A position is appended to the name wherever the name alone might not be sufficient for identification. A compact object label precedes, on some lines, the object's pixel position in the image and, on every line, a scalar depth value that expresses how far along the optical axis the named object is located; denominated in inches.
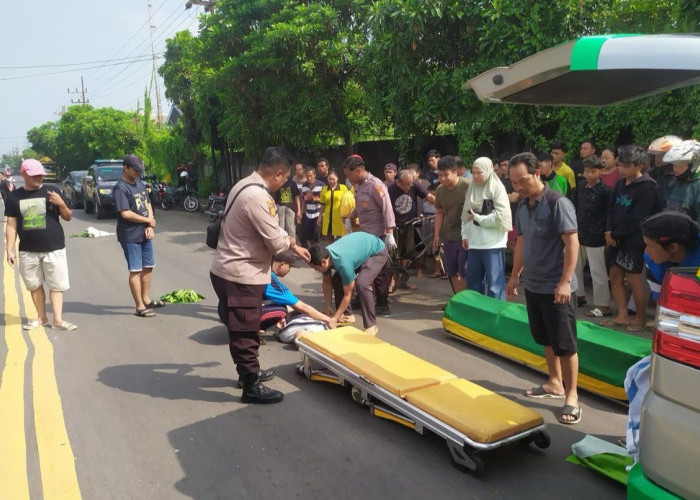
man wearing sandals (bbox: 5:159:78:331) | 247.6
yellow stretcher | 129.8
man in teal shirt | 215.8
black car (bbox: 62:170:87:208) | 920.7
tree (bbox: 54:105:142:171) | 1727.4
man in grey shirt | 153.1
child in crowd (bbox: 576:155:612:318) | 251.9
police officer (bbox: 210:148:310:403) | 166.9
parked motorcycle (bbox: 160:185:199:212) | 853.2
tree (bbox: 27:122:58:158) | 2642.7
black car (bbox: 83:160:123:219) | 756.6
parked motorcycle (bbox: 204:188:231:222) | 670.5
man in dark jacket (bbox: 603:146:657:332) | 221.4
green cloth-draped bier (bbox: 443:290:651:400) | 166.6
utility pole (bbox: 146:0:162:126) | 1643.3
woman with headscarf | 235.6
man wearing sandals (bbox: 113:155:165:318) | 268.2
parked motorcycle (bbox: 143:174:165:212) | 859.7
